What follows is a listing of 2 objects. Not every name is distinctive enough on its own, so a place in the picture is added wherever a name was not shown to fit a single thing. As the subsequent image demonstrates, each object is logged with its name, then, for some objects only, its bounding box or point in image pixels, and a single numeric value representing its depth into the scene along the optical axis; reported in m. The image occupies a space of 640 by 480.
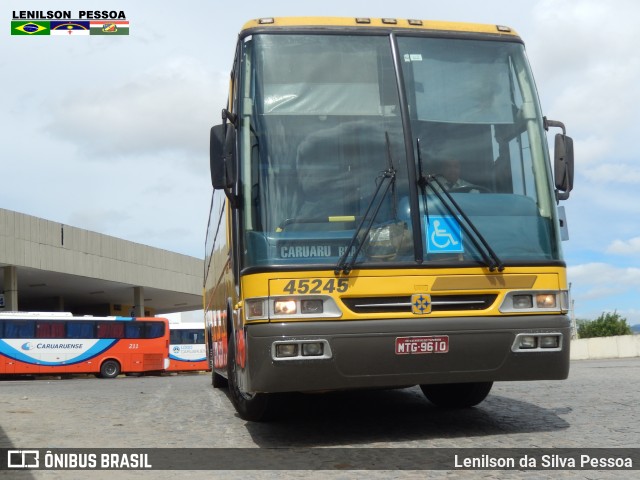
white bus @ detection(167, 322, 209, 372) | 40.97
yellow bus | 6.64
